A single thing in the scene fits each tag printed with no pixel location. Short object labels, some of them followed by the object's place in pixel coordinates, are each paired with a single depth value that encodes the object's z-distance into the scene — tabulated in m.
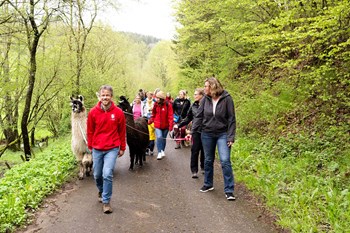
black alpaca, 8.00
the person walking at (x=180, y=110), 10.32
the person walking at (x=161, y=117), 8.87
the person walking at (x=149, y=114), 10.01
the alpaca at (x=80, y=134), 7.12
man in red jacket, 5.11
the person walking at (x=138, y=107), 10.96
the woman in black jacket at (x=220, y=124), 5.65
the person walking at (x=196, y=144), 7.06
